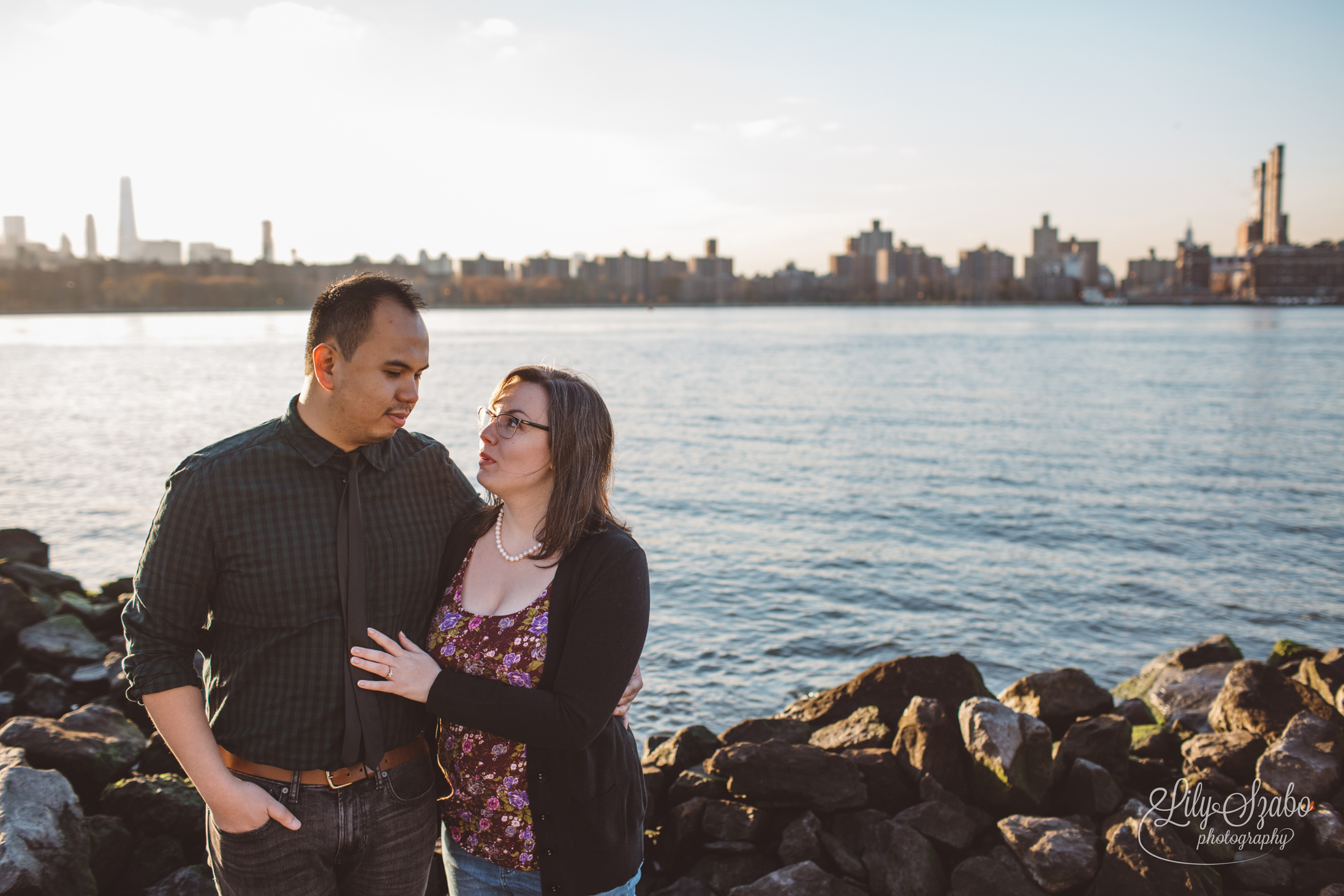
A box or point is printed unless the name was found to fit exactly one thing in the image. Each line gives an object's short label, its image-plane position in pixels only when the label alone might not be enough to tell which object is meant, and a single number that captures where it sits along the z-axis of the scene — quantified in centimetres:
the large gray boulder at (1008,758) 552
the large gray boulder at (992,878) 486
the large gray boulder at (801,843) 515
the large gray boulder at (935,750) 574
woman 259
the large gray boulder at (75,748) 529
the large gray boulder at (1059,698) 736
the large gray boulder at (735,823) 525
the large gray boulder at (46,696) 717
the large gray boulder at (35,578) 1009
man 252
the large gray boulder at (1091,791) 554
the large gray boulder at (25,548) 1159
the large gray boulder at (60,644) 805
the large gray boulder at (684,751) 609
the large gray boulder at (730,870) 503
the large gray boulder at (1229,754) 604
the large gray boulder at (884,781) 570
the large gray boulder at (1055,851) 485
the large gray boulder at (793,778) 545
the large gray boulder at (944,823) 526
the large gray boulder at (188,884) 454
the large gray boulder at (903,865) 493
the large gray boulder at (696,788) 561
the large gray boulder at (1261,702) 670
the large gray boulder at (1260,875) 491
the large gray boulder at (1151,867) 468
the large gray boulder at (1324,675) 706
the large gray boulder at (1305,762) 555
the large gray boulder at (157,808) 500
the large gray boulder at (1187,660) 941
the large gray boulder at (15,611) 835
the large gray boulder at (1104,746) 607
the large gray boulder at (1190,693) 830
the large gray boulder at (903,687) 711
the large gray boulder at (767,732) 668
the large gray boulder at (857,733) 646
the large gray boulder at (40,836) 404
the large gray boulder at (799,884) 476
